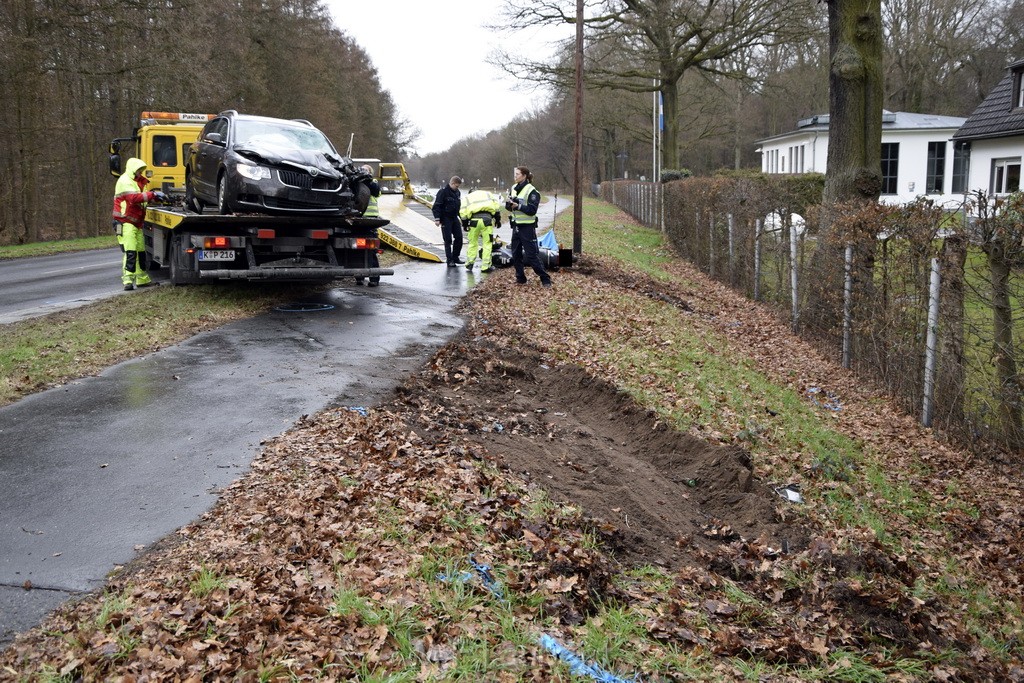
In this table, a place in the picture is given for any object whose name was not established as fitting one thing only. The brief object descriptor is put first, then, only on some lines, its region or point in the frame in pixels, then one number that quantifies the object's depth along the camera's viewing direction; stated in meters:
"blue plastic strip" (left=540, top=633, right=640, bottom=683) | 3.93
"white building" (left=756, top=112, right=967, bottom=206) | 41.34
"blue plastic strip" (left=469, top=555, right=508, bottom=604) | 4.56
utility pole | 19.76
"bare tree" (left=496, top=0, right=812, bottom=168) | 29.86
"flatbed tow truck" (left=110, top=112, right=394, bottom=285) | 11.64
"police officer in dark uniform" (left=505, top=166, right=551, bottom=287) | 13.86
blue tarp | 17.30
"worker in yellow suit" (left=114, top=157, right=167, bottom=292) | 13.63
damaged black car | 12.01
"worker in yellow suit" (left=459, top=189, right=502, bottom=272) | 16.30
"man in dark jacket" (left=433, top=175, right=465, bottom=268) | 17.70
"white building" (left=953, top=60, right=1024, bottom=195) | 31.08
